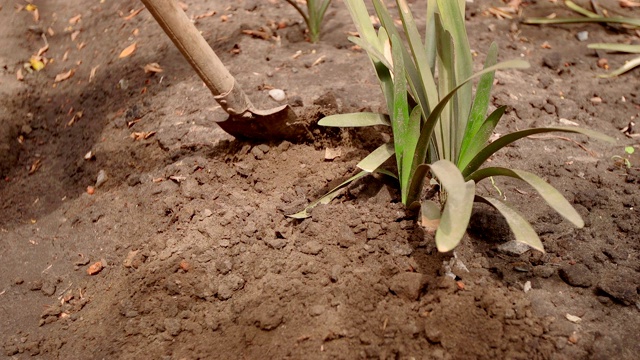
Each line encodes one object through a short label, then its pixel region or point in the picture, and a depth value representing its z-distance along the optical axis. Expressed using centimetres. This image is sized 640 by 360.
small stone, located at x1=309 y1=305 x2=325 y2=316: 141
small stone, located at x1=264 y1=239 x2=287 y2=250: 163
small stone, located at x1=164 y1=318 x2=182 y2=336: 147
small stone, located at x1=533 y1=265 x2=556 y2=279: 148
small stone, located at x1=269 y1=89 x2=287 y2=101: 220
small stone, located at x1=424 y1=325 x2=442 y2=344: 132
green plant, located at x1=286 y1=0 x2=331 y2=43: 254
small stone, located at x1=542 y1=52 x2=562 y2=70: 251
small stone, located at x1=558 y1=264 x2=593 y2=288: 146
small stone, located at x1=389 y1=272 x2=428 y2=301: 141
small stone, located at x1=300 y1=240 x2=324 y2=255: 159
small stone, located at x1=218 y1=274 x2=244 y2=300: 154
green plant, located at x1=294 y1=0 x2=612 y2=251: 148
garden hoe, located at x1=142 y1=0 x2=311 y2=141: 168
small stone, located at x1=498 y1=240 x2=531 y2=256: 154
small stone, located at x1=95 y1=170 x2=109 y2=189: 220
